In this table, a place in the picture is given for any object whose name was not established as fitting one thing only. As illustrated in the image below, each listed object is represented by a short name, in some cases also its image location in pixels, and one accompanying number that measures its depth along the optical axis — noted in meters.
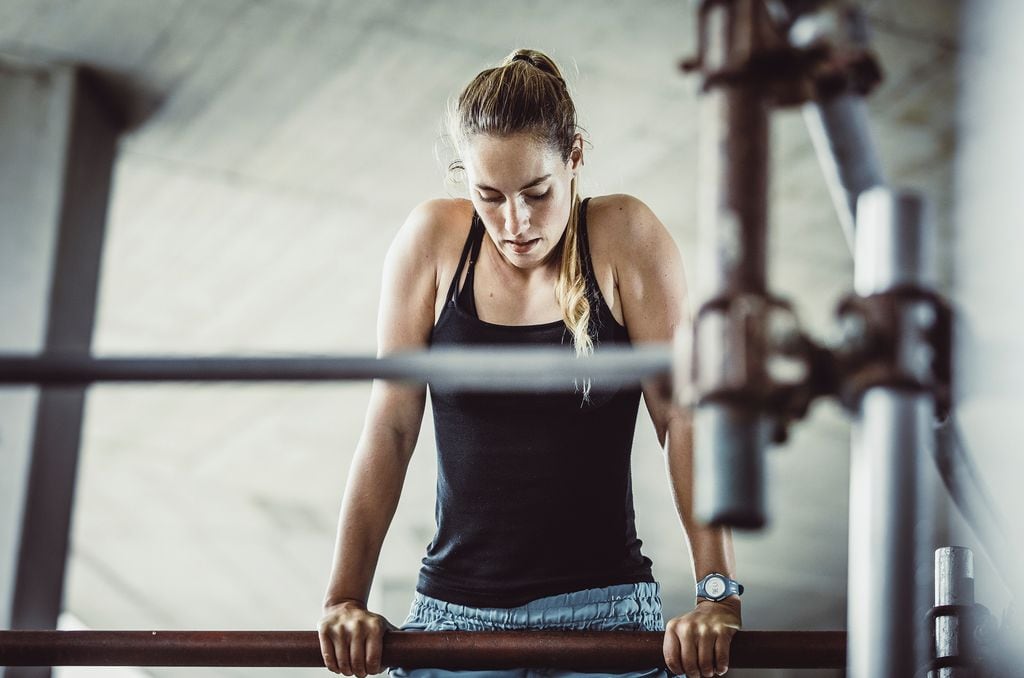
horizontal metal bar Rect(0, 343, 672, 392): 2.69
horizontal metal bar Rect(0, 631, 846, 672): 3.21
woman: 3.56
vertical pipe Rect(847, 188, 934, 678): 2.62
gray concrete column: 7.61
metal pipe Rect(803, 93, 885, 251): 2.66
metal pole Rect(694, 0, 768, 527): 2.59
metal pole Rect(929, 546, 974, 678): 3.19
